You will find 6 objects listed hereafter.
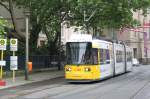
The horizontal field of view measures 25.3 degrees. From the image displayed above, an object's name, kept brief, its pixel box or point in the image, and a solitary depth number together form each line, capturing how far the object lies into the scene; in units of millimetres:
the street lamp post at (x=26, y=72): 24284
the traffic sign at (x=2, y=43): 21576
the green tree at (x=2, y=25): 20735
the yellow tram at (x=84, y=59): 21081
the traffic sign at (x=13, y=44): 22963
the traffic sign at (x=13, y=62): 22919
